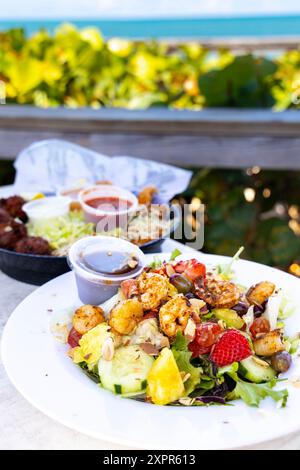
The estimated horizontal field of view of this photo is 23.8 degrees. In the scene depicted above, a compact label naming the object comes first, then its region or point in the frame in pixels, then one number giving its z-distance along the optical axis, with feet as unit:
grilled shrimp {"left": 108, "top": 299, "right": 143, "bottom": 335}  1.66
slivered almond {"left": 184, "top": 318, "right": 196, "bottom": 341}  1.65
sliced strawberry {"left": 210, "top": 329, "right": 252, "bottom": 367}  1.63
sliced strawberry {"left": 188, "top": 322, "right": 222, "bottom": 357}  1.66
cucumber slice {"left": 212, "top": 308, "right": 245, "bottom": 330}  1.77
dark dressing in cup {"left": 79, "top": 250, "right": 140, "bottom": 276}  1.96
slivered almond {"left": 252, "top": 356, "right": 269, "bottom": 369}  1.66
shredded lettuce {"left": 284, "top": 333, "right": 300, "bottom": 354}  1.76
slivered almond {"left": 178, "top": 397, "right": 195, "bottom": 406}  1.54
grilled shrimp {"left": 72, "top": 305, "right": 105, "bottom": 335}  1.75
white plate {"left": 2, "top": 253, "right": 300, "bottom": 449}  1.40
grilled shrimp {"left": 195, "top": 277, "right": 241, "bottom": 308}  1.80
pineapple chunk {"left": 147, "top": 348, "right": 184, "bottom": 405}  1.54
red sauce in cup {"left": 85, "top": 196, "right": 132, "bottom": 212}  2.57
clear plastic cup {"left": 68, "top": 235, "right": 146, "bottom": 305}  1.93
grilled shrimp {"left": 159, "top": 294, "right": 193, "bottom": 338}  1.66
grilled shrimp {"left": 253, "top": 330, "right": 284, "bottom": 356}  1.69
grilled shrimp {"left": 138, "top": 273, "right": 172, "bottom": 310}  1.73
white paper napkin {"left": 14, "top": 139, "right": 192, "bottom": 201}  2.89
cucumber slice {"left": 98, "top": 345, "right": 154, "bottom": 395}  1.56
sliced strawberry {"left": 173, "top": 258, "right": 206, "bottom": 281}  1.89
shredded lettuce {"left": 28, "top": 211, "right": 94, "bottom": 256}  2.35
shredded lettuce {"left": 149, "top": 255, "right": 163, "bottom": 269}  2.07
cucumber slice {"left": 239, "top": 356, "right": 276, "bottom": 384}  1.62
